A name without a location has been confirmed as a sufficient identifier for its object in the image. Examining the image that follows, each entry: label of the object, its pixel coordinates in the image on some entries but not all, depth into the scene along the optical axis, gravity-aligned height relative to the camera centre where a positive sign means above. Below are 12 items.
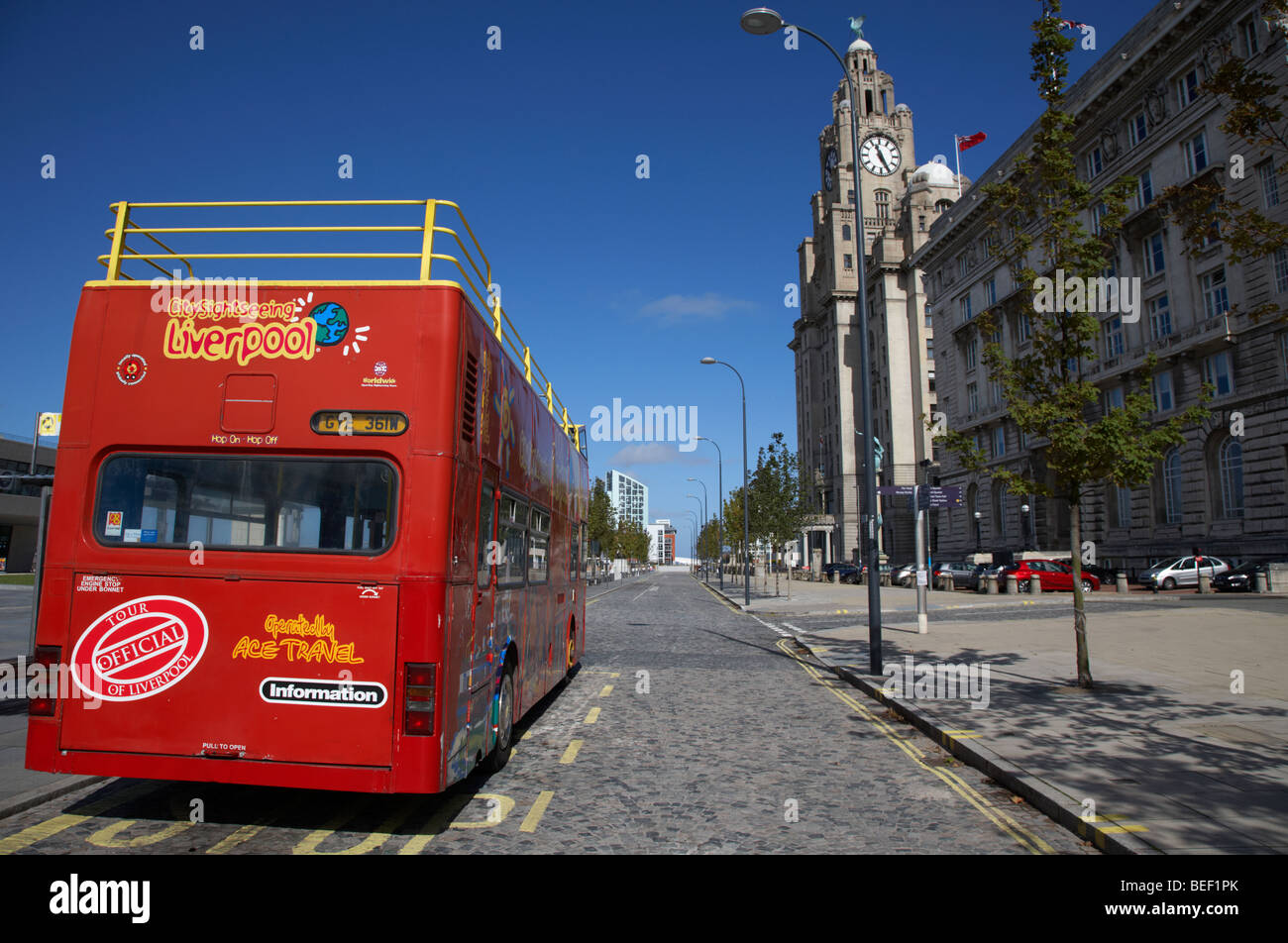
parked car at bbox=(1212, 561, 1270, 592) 32.56 -0.46
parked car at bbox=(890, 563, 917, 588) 49.00 -0.68
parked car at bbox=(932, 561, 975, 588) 40.88 -0.35
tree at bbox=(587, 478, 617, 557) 68.79 +3.90
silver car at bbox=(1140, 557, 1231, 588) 34.72 -0.19
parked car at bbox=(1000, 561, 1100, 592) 36.28 -0.42
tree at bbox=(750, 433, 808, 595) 39.78 +3.21
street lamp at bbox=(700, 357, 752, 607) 35.40 +1.14
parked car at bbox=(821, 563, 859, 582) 61.81 -0.47
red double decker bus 4.91 +0.16
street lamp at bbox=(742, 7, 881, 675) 12.37 +3.02
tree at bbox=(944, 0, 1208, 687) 10.59 +3.10
